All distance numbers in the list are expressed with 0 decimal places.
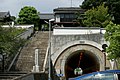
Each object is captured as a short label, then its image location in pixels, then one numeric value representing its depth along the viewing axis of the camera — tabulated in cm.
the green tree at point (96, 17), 5083
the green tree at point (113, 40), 3101
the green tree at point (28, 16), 6725
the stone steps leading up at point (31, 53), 3315
